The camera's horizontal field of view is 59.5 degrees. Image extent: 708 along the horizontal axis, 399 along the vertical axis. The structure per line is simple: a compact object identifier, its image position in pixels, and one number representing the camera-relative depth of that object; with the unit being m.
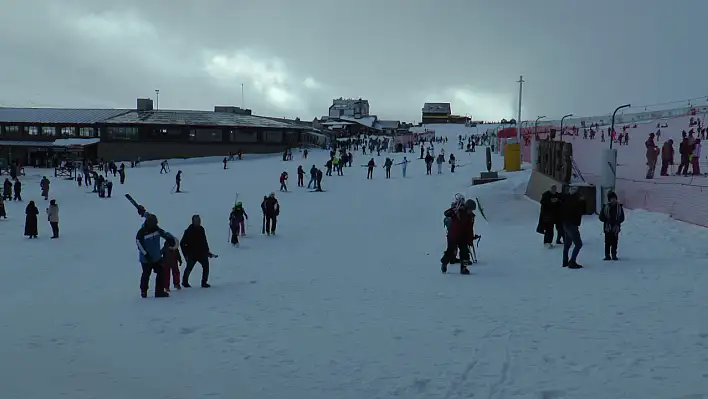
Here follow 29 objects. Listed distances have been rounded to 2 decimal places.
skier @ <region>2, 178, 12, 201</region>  28.56
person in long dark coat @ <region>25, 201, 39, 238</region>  17.30
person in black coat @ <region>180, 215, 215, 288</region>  9.93
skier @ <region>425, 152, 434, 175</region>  33.64
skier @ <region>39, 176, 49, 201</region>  28.78
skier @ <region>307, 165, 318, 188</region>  28.69
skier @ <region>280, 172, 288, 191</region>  28.52
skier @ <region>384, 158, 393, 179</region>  33.12
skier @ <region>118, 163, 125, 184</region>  34.66
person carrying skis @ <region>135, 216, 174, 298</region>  8.87
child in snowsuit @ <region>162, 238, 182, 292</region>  9.48
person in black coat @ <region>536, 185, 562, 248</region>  11.84
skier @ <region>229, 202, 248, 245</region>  15.34
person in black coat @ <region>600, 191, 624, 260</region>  10.22
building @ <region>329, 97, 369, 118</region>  134.12
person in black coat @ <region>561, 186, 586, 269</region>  9.96
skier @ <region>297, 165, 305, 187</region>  30.04
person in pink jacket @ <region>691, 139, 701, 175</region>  16.80
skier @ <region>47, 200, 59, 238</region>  17.36
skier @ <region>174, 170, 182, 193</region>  29.63
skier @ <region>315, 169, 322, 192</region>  28.47
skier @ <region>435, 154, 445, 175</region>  33.69
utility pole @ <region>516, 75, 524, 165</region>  36.16
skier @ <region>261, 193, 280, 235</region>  16.84
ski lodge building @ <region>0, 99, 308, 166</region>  60.28
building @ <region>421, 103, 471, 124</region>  153.75
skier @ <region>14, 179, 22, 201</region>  27.76
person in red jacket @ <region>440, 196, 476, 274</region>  9.98
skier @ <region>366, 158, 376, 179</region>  33.40
